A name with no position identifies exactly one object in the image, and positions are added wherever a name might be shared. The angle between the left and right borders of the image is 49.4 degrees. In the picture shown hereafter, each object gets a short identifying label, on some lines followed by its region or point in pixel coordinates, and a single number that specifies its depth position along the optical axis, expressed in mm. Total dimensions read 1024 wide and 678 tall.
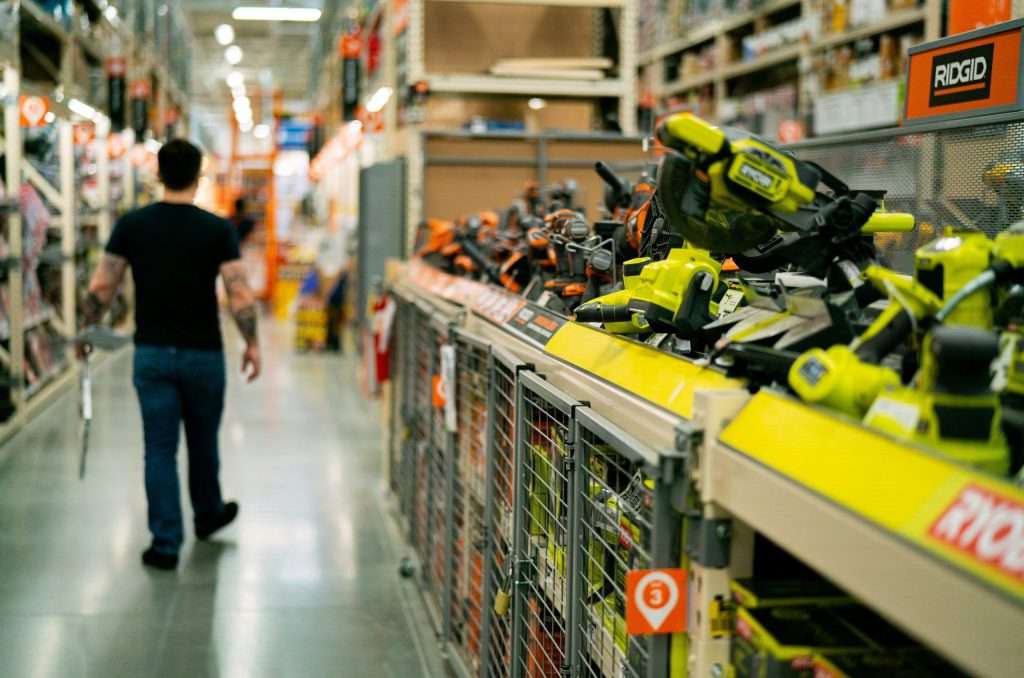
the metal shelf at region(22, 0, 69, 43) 8078
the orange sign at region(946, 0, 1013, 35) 2824
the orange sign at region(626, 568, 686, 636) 1592
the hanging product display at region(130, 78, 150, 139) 14279
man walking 4668
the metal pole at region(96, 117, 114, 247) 12078
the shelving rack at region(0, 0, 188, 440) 7363
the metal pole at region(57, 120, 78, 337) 8859
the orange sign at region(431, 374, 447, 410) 3458
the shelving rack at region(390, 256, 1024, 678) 1060
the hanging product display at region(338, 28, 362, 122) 10695
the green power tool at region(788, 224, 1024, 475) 1247
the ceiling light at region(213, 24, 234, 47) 24266
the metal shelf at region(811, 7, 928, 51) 6293
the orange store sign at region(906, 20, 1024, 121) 2465
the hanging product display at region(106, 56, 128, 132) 12359
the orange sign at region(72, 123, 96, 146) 9464
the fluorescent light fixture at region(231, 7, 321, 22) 18891
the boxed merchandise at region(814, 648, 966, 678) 1453
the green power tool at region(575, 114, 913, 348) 1599
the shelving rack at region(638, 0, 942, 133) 6816
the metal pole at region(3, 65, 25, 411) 7160
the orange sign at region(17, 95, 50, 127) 7659
